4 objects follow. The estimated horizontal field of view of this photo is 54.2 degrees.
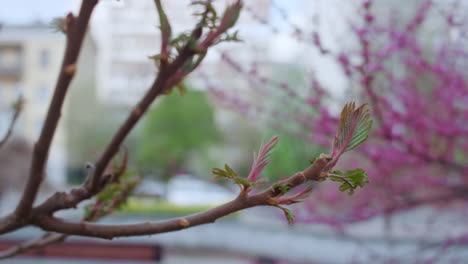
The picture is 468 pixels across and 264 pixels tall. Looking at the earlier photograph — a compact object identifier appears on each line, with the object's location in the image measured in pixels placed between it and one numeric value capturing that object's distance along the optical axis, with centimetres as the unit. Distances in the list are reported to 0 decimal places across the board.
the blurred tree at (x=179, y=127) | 1458
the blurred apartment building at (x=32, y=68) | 1794
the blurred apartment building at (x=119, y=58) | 2041
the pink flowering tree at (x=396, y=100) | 161
